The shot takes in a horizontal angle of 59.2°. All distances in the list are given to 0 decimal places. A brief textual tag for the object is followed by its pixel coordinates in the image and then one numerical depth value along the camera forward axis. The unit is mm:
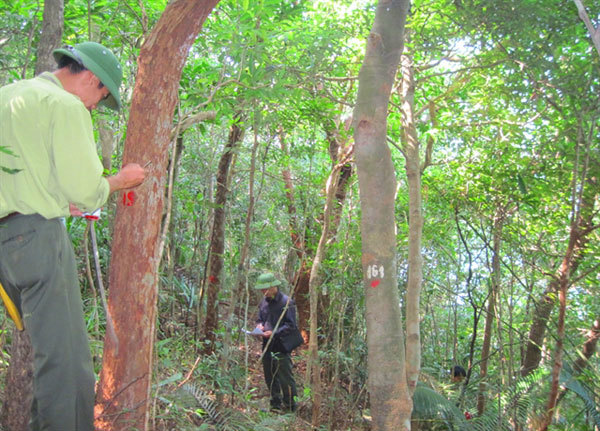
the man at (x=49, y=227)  2320
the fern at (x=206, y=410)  4085
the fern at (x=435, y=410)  5258
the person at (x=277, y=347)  6719
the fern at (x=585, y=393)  5822
